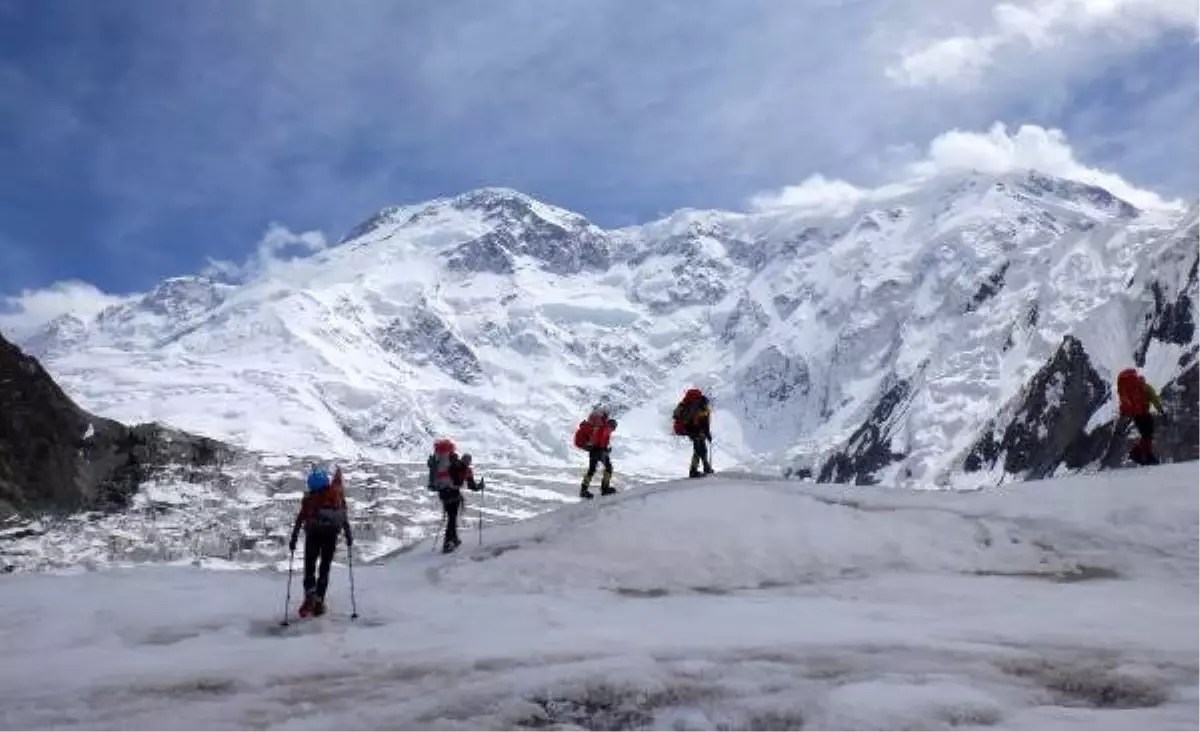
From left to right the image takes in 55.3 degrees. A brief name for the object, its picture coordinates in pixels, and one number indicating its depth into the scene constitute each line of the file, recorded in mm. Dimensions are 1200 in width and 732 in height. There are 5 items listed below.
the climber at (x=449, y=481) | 23766
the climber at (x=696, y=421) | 25656
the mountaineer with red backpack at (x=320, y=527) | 16688
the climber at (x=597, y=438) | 25906
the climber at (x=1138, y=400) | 24047
